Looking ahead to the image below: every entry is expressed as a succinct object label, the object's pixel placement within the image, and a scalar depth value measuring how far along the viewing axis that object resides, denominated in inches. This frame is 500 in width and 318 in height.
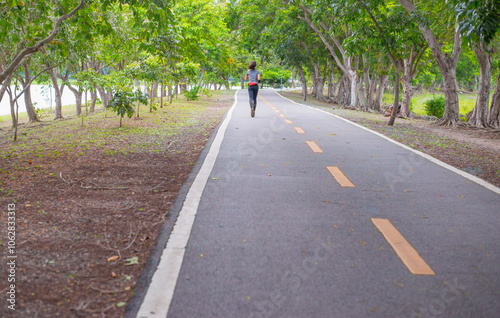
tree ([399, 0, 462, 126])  671.1
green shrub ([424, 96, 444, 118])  1250.3
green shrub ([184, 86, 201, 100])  1205.7
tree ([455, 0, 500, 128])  258.2
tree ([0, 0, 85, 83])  323.0
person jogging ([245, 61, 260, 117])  631.8
